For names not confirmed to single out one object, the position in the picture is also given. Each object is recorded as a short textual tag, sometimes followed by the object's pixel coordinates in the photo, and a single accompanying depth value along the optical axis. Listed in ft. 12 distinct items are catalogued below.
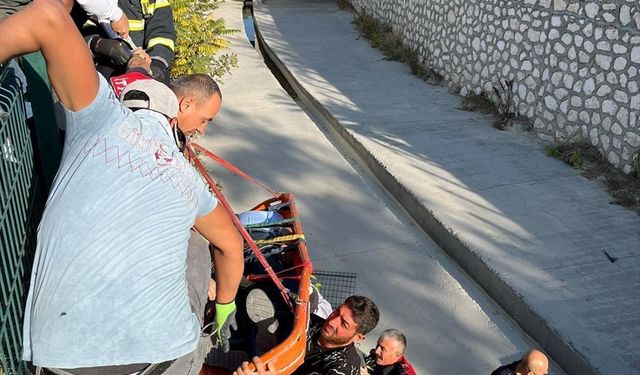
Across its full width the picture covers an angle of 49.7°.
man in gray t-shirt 5.78
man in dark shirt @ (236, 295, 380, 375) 10.97
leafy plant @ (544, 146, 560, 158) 22.42
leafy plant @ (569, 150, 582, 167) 21.48
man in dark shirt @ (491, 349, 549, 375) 11.41
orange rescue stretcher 9.70
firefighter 13.62
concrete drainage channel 13.92
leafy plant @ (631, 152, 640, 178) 19.66
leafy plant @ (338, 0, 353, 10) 49.67
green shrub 22.86
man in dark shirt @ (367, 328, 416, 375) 11.82
